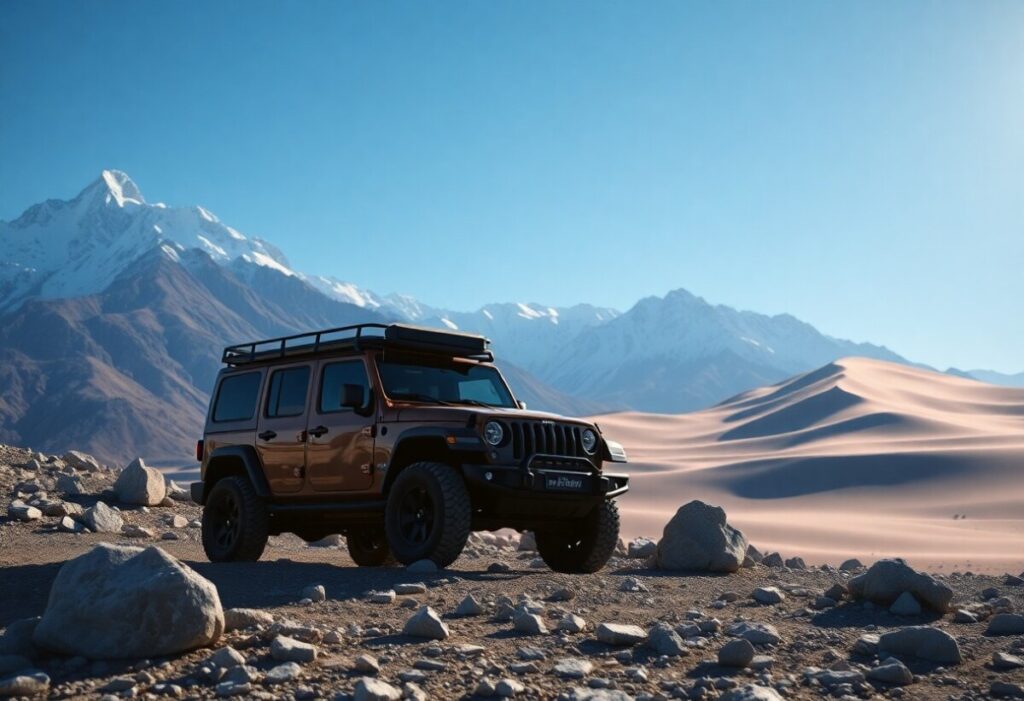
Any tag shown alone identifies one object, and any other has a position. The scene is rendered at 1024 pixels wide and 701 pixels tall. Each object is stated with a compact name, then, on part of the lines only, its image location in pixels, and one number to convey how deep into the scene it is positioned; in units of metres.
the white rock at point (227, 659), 5.83
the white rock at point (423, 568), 9.36
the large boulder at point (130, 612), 6.07
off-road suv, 9.65
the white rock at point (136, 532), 14.38
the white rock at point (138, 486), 17.25
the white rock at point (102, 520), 14.49
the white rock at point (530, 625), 7.07
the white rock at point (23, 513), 14.43
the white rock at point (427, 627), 6.73
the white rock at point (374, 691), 5.18
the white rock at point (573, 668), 5.97
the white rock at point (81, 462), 20.62
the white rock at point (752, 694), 5.29
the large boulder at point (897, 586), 8.73
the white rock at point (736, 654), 6.30
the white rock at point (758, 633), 7.06
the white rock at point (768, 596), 9.24
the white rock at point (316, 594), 8.16
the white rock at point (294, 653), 6.00
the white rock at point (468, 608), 7.61
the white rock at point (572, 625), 7.12
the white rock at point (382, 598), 8.09
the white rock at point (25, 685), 5.47
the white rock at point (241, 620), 6.69
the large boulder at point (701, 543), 12.10
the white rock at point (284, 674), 5.64
